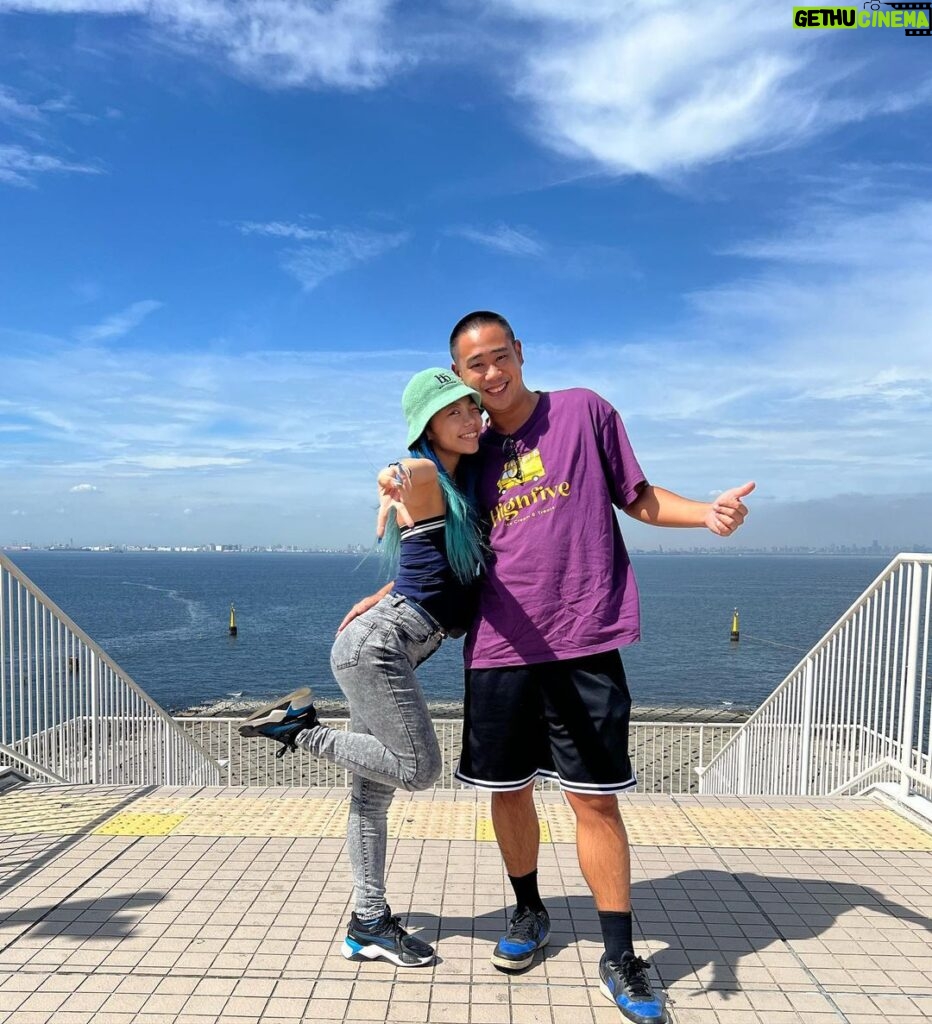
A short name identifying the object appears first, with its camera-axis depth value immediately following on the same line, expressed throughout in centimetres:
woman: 274
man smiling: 274
